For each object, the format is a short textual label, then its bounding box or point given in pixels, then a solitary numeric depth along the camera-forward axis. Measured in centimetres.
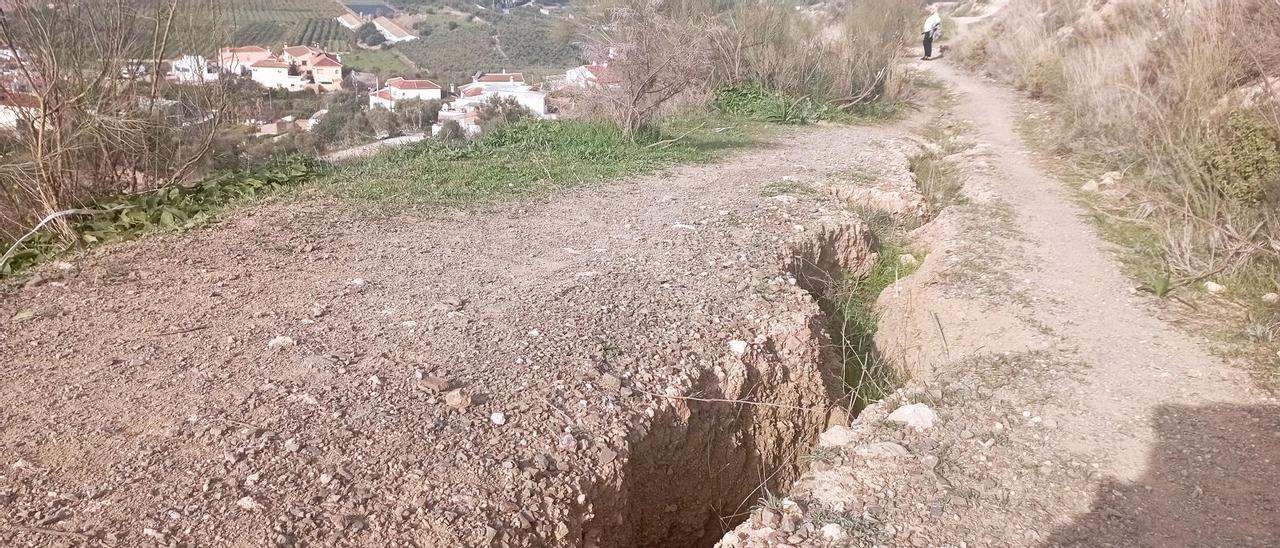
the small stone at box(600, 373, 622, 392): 292
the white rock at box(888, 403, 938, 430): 294
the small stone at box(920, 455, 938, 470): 266
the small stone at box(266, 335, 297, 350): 307
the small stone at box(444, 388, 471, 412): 271
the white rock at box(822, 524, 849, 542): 232
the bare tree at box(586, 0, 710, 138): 724
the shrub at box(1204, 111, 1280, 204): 464
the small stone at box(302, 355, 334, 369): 292
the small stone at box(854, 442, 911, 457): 275
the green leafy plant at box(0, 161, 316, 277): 432
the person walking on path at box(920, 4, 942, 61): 1801
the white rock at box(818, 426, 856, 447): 291
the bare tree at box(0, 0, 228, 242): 464
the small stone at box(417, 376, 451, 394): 279
